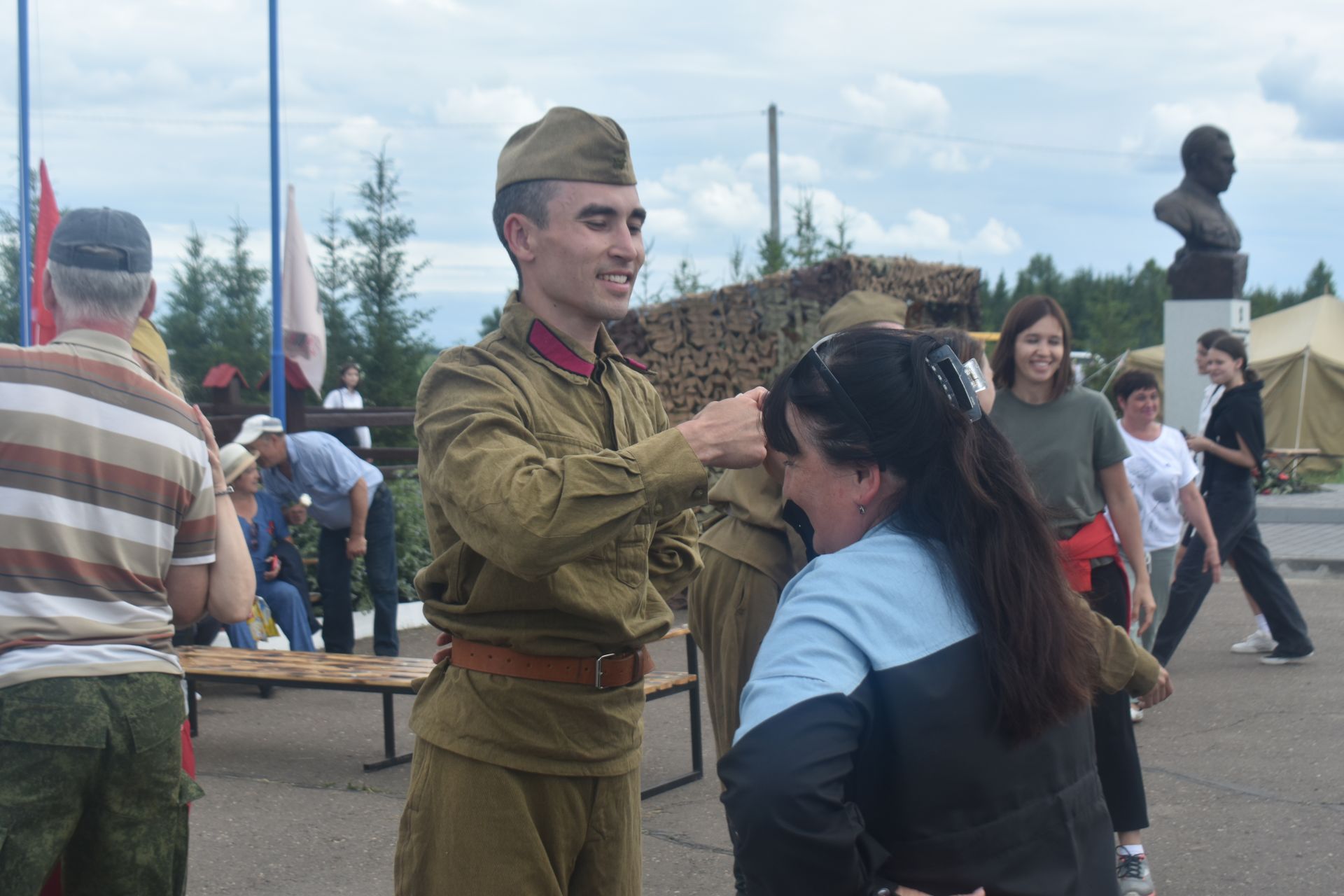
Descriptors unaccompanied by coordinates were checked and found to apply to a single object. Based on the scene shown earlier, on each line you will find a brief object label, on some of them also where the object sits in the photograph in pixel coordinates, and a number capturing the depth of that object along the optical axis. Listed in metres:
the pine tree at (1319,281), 43.66
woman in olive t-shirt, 4.51
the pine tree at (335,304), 19.45
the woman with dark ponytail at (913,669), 1.53
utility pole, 32.38
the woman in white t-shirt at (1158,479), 6.78
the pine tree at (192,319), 21.28
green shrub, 9.34
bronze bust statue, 13.35
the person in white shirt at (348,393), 15.95
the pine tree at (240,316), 21.30
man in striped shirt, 2.40
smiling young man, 2.08
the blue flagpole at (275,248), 11.23
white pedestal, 13.43
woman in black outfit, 7.55
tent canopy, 21.84
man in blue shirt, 7.90
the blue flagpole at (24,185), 12.94
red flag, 11.80
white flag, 12.44
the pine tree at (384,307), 19.20
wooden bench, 5.59
